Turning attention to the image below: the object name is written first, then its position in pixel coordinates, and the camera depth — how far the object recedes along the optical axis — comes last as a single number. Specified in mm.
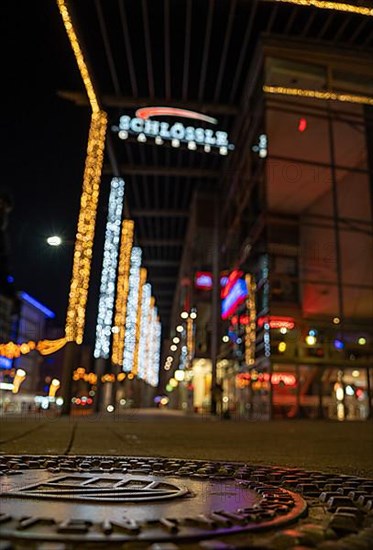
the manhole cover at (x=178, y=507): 1237
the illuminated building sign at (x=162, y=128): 19797
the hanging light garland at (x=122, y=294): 25078
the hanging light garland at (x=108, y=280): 21078
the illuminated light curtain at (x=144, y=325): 44616
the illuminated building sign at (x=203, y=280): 32031
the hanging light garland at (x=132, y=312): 30547
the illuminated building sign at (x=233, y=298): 22942
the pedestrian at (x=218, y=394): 20062
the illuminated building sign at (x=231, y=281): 24153
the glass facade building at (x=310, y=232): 18406
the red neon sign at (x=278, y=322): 18422
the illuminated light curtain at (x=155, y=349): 69162
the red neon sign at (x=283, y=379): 17609
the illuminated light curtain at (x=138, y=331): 37281
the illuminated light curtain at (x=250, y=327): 20541
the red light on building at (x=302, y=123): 20422
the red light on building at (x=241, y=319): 21875
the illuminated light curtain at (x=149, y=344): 53925
